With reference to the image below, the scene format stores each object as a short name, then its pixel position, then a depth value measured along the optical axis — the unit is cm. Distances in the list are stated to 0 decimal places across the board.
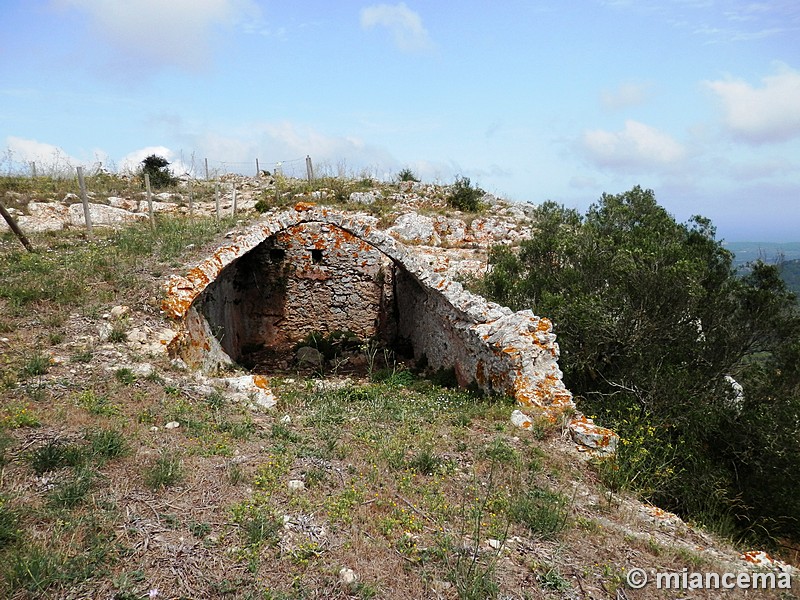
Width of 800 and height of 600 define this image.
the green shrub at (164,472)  375
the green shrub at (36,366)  546
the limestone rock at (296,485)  397
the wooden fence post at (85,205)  1303
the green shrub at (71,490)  335
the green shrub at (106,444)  400
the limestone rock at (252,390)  602
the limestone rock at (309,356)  1178
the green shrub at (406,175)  2069
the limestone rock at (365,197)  1568
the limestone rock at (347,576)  309
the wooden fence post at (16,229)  873
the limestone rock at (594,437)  536
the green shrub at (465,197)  1622
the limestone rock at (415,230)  1317
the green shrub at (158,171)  2180
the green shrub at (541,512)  380
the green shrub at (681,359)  549
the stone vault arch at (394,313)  652
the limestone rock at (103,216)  1559
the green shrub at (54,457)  374
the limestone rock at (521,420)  570
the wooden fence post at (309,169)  1917
